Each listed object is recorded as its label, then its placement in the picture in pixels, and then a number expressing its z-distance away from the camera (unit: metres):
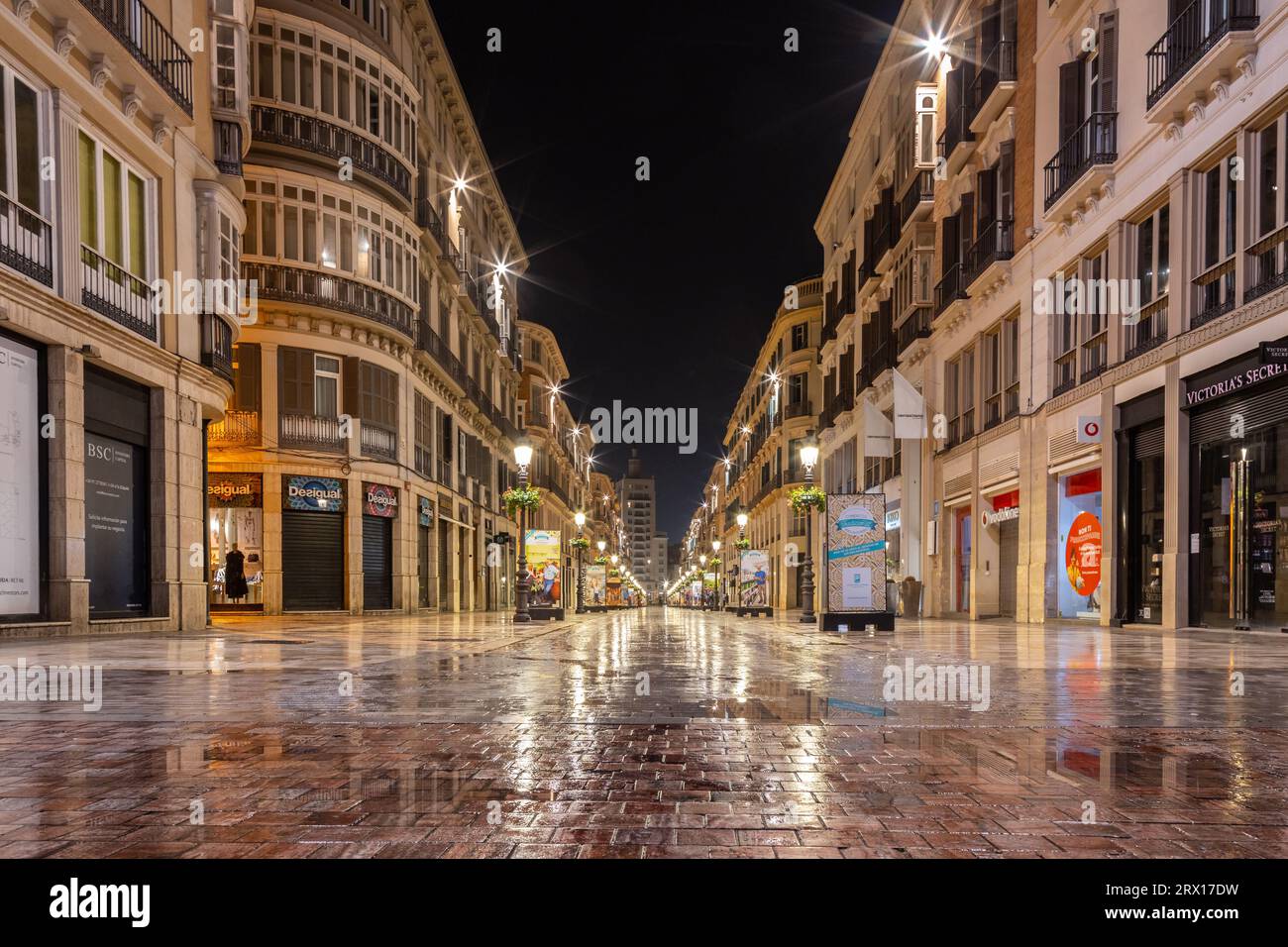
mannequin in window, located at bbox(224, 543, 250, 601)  24.50
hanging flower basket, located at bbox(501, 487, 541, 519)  27.82
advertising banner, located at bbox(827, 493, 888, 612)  18.12
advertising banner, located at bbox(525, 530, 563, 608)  30.33
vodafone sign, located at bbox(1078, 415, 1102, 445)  18.55
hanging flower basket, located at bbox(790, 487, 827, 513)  28.48
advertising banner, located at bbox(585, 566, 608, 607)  50.62
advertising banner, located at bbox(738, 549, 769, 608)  40.38
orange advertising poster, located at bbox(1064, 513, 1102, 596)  19.70
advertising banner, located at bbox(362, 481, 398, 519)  27.49
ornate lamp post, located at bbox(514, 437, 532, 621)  24.12
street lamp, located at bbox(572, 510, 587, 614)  38.22
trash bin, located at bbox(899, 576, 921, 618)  29.97
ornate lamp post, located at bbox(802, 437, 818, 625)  23.97
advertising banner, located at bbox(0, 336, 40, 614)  13.01
